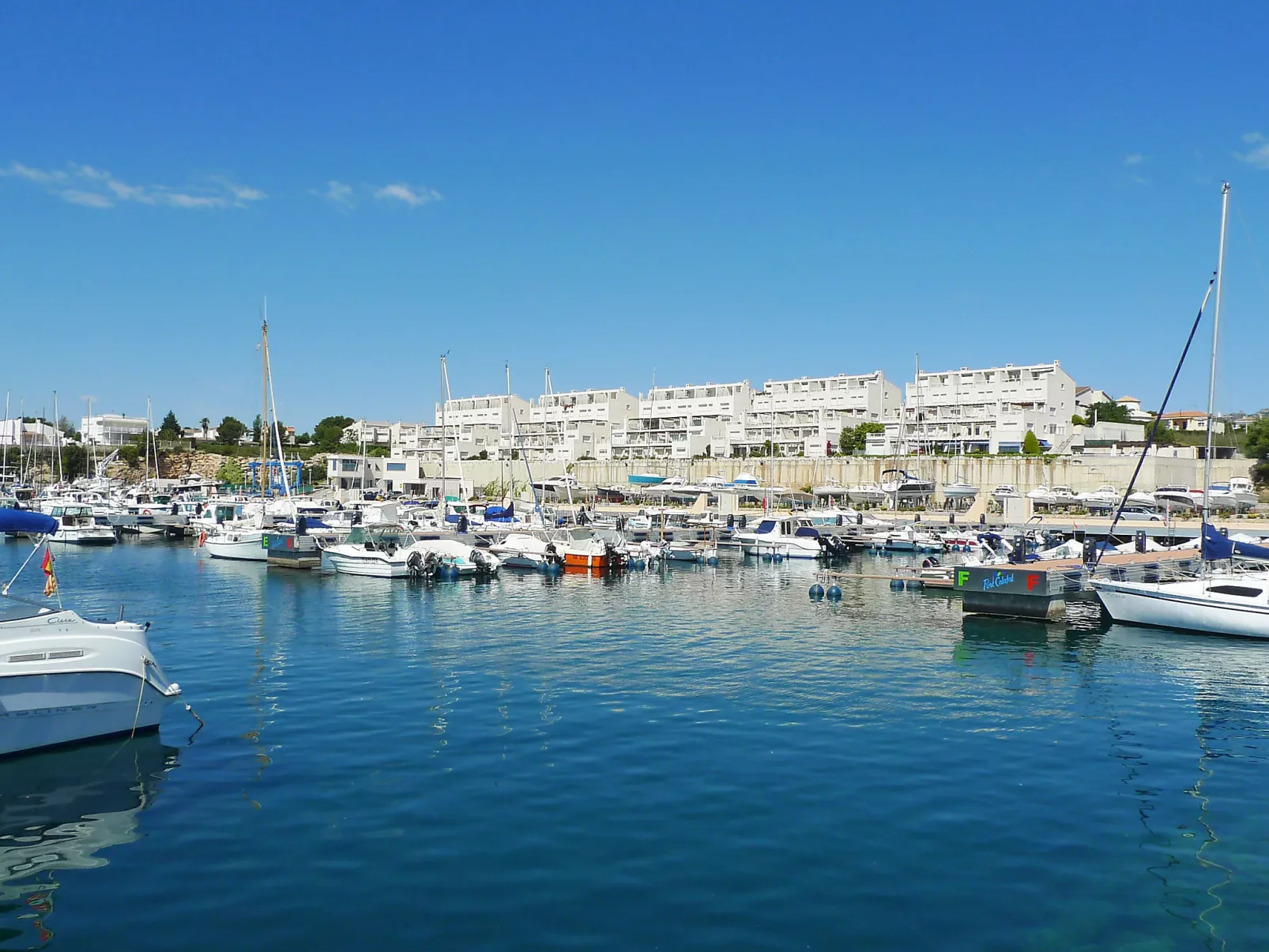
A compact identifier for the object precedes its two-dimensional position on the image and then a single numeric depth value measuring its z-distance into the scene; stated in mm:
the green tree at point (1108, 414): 141625
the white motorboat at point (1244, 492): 80000
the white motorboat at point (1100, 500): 84125
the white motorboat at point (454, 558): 48531
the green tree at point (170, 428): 185375
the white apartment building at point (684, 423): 151875
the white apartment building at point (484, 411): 179250
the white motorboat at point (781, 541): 64000
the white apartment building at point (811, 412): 146000
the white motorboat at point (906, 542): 69125
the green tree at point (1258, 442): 98812
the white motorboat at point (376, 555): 48216
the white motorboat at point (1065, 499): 86062
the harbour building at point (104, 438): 185125
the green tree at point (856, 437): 134912
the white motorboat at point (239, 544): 57531
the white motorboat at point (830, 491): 97875
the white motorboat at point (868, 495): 99881
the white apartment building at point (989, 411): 121812
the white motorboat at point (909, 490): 99106
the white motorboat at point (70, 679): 15719
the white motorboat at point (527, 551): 53469
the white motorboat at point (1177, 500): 75500
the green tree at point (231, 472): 142875
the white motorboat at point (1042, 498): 86750
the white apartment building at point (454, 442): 162125
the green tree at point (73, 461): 152375
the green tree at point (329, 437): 191288
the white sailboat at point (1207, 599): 30266
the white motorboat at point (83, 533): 73375
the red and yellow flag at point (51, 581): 19022
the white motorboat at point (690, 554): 61438
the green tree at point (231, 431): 188000
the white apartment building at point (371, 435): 191500
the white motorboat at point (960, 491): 95875
